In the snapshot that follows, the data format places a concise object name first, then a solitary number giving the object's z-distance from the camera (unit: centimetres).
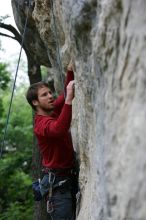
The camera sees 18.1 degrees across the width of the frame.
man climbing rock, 552
